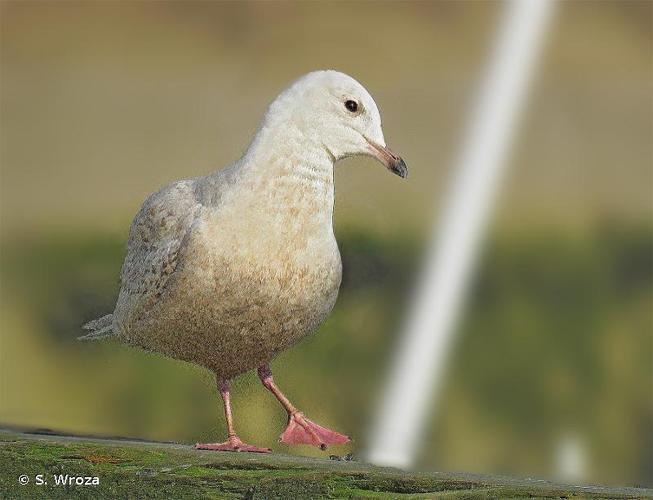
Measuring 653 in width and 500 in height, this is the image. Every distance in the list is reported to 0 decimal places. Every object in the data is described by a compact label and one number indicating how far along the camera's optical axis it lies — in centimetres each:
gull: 633
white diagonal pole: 1247
